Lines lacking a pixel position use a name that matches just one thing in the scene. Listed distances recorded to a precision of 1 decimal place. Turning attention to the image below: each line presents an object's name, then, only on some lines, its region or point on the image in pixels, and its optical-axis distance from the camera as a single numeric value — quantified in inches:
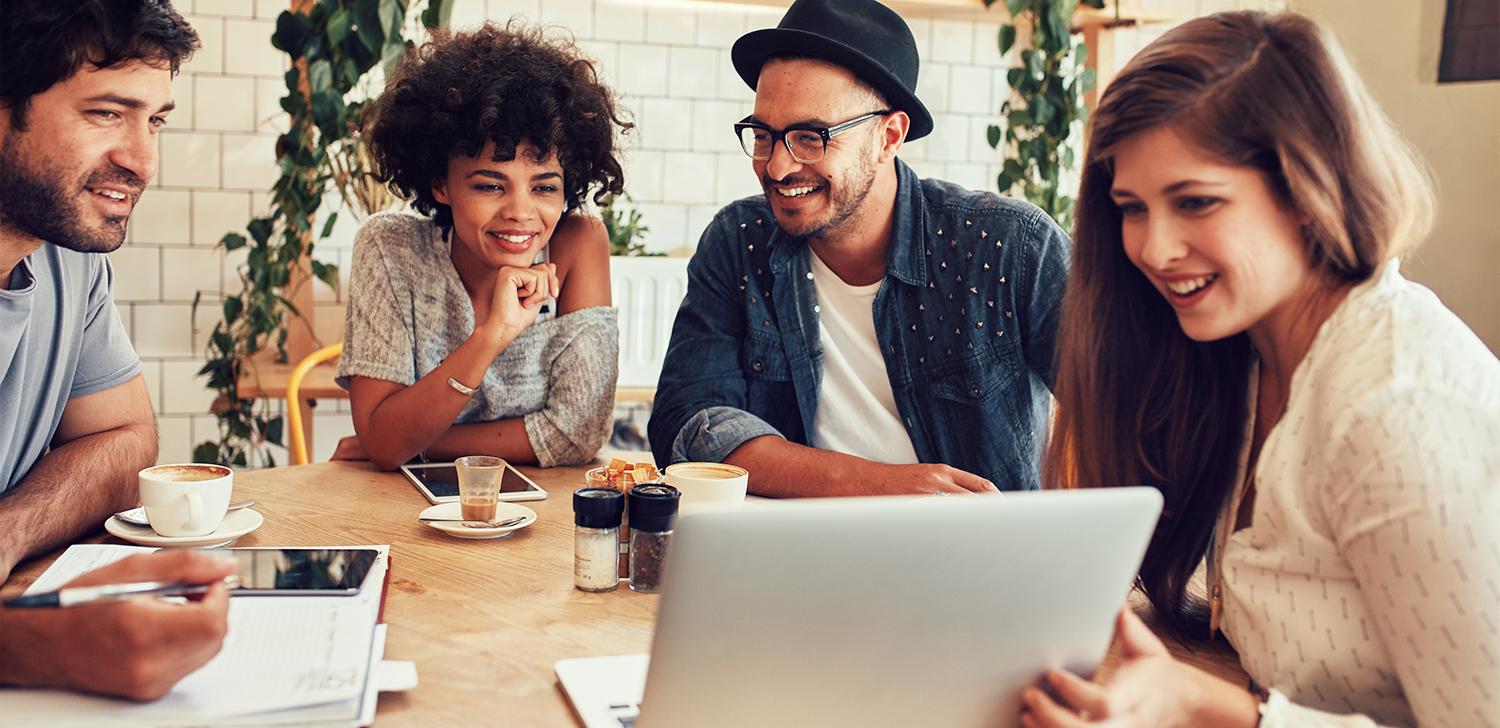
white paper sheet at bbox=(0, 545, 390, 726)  36.8
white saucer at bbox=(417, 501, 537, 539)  58.6
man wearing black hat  80.3
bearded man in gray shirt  57.4
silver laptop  30.9
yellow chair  98.6
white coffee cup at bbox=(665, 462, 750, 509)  56.0
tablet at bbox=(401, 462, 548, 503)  67.5
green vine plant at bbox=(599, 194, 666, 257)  132.5
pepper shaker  52.6
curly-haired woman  77.4
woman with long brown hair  38.0
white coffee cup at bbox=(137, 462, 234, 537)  54.9
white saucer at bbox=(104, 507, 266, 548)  55.5
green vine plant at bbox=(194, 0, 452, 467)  113.0
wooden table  41.3
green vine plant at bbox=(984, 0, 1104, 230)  136.7
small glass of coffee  59.2
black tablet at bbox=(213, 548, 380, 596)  46.8
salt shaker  51.9
